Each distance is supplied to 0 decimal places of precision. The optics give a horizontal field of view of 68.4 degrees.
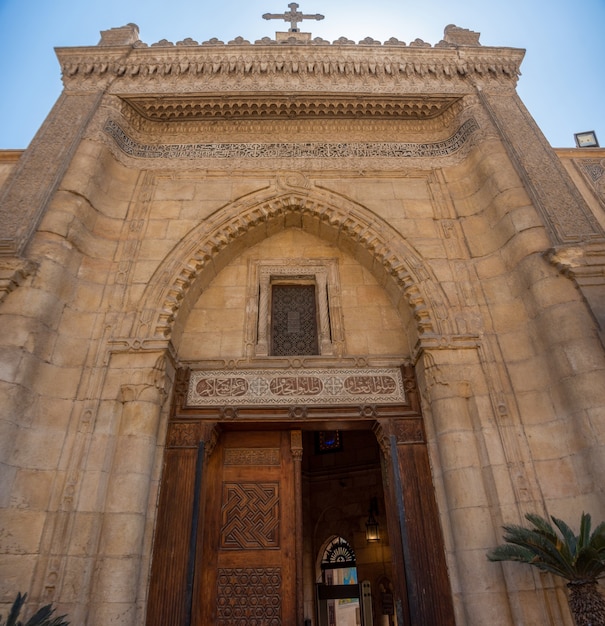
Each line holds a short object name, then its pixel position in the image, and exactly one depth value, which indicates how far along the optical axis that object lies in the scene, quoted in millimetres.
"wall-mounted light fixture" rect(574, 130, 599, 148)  6867
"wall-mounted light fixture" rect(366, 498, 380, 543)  8312
